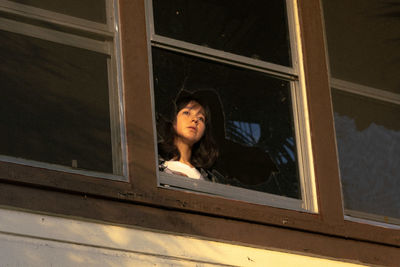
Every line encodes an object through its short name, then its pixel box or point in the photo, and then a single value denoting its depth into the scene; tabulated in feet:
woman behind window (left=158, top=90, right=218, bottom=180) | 40.32
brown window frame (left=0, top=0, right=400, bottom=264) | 35.33
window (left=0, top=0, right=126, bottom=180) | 36.85
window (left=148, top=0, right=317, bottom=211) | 40.70
